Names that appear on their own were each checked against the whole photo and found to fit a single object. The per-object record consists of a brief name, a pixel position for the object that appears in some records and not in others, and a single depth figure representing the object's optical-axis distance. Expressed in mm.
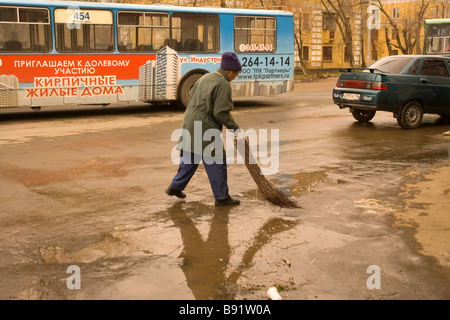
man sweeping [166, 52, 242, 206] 5828
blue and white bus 13391
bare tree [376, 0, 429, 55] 43688
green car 11820
